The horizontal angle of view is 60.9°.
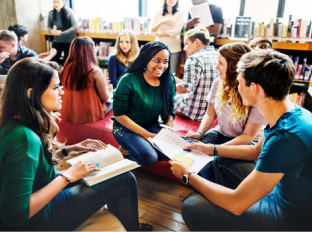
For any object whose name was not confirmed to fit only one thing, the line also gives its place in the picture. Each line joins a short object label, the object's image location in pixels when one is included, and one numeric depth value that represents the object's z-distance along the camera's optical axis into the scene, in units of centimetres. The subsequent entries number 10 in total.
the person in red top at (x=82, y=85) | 238
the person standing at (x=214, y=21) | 353
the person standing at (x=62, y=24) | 466
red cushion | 246
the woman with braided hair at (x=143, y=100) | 191
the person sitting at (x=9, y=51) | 288
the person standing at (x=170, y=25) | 373
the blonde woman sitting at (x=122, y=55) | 338
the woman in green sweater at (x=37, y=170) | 89
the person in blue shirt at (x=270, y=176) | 96
